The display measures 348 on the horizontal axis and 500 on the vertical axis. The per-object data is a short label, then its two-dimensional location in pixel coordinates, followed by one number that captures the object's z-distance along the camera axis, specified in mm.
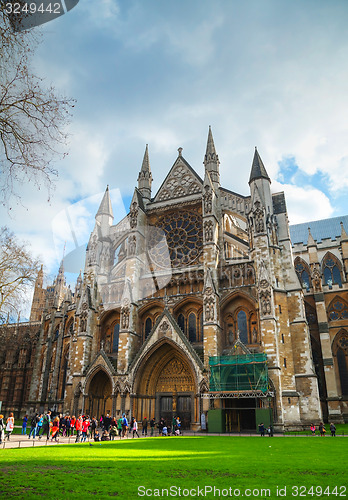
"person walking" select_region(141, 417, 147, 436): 23105
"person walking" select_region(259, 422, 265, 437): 20797
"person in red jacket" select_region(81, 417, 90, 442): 19262
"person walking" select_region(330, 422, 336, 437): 20609
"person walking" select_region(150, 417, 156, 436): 25359
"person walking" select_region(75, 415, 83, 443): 18516
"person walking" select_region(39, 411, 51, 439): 20280
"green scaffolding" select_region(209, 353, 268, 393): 23172
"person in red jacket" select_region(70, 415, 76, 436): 21544
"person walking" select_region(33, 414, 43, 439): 20728
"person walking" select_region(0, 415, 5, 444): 16081
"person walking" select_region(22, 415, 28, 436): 22422
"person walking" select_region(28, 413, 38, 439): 19719
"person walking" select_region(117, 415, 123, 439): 21738
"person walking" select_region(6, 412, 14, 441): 18306
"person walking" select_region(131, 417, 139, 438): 21402
